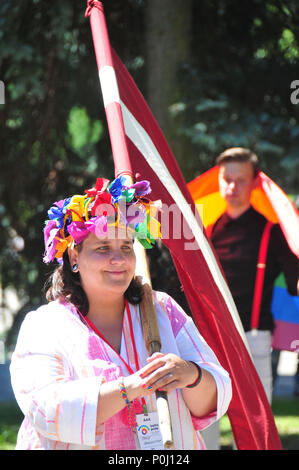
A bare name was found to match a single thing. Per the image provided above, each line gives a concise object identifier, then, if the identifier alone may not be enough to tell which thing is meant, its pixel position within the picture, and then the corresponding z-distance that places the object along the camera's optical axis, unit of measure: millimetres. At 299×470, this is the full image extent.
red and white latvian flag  5875
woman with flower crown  4344
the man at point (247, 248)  8719
